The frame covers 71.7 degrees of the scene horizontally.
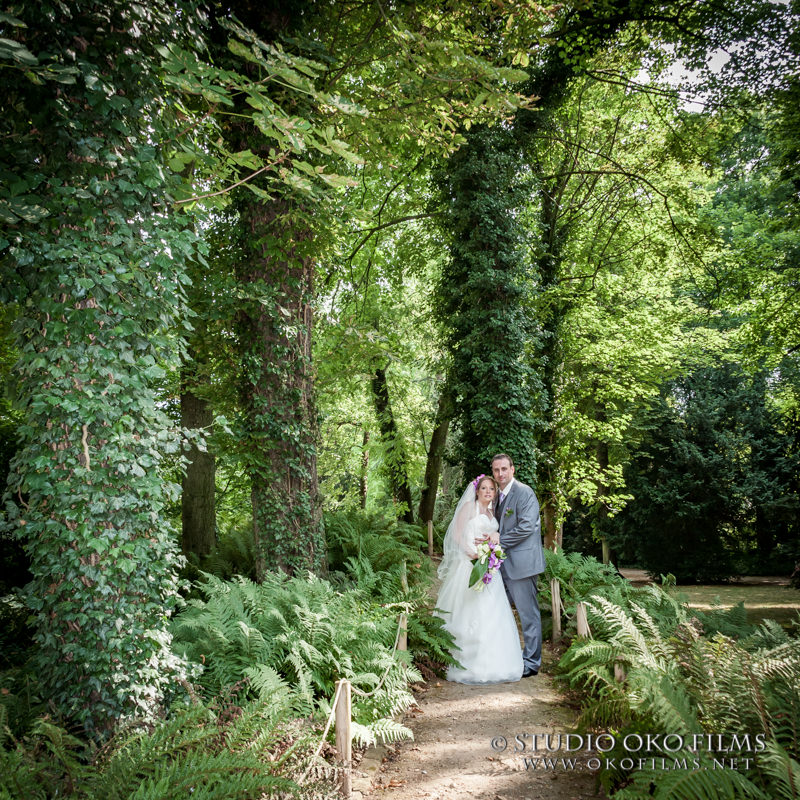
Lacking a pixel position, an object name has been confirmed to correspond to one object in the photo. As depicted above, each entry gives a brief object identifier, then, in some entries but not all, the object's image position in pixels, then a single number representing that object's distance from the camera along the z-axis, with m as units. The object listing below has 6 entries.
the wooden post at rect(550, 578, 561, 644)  7.63
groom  6.60
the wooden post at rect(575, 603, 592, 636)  6.18
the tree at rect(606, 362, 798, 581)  19.09
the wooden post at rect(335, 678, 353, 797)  3.74
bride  6.20
